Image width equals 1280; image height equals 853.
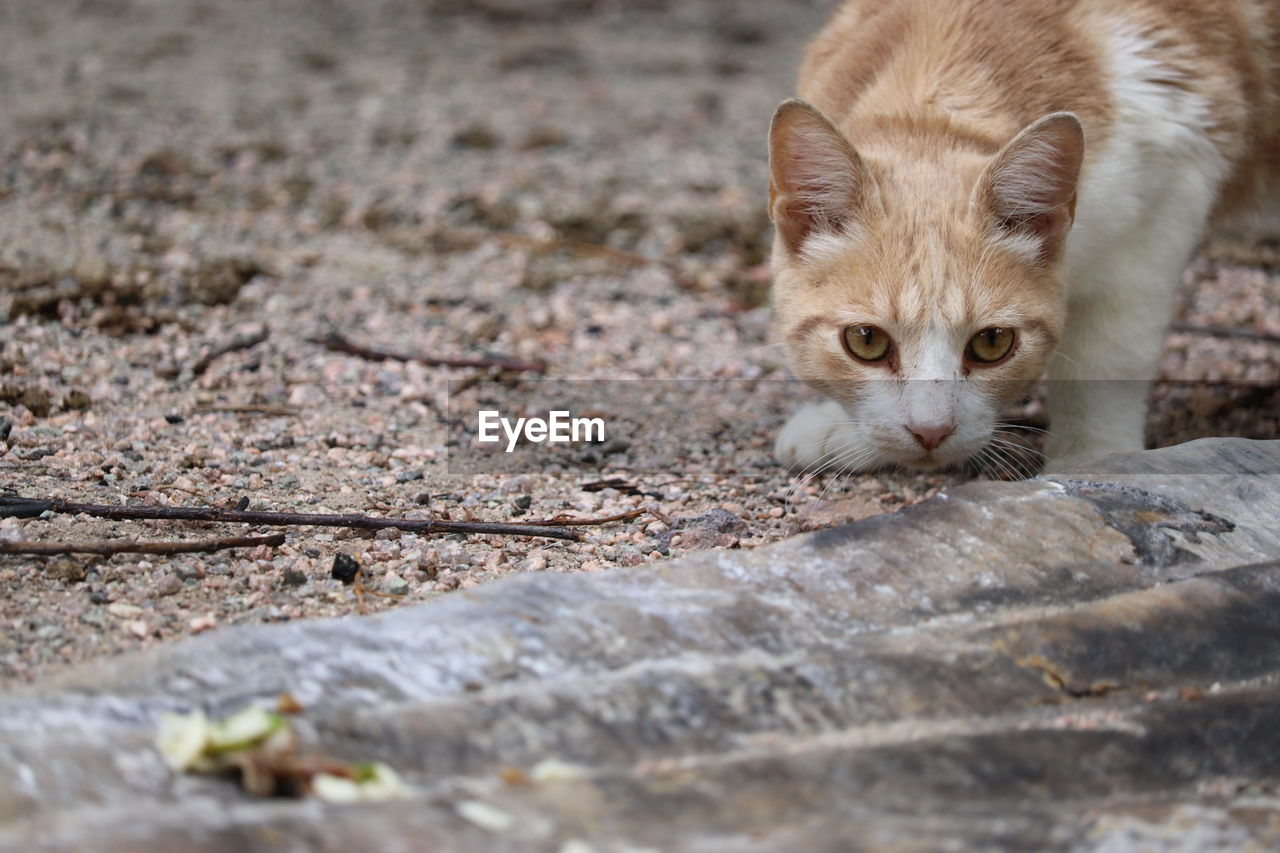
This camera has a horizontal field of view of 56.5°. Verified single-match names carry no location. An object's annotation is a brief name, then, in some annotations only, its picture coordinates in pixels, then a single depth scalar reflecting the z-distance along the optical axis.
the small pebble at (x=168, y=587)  2.24
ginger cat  2.56
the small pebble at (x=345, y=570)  2.35
